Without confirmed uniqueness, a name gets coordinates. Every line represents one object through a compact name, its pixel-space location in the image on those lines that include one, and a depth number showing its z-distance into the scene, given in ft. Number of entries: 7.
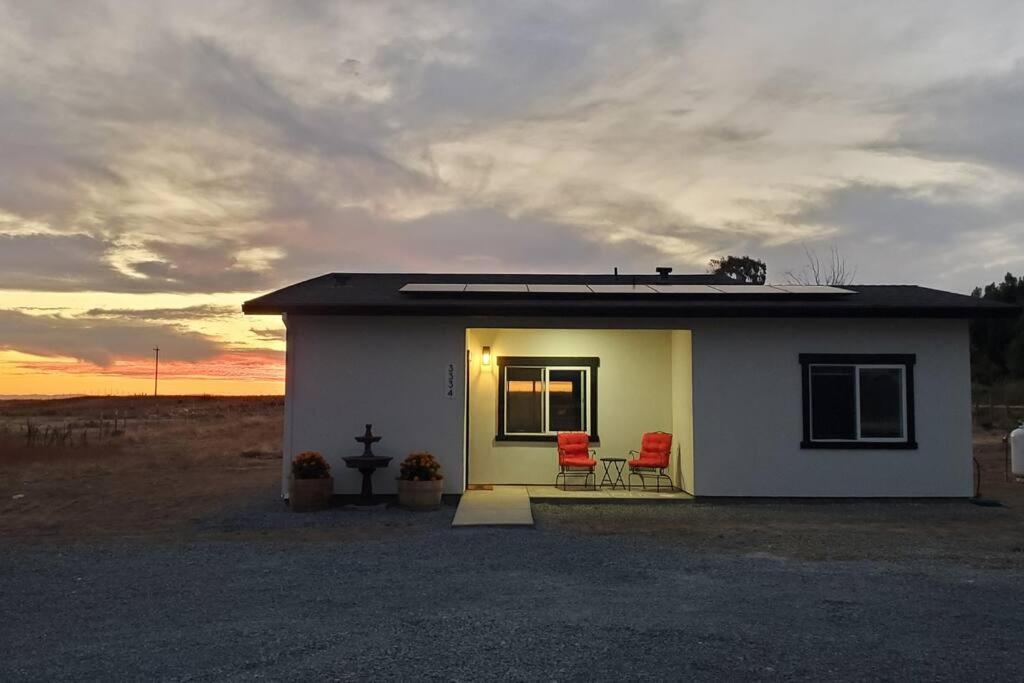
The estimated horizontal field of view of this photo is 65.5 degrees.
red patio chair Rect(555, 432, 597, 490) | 38.29
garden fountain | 33.63
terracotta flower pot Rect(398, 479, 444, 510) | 33.32
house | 35.27
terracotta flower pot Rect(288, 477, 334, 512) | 33.35
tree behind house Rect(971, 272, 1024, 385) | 116.08
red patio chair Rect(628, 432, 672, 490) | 38.01
